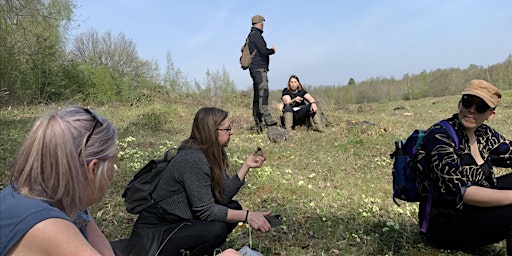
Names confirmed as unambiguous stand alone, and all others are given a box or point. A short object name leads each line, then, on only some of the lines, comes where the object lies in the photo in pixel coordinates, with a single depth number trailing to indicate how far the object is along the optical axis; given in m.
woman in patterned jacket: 2.74
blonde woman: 1.32
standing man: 8.33
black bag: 2.81
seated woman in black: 8.88
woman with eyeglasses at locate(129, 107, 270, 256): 2.70
